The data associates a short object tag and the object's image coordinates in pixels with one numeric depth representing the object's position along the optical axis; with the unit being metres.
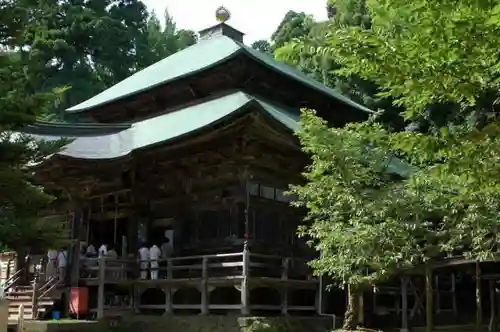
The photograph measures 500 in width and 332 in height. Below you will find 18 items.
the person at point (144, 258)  16.47
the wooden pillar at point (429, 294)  12.66
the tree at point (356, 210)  12.05
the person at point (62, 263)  15.93
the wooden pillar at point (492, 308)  16.33
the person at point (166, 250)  16.95
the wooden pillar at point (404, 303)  16.14
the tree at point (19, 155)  10.40
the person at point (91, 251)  17.22
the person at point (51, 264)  16.02
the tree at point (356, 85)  29.94
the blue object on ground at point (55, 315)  15.30
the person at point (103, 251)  16.15
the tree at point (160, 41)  48.09
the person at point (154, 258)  16.02
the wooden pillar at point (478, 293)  15.13
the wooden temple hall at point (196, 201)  15.26
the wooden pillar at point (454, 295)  19.63
